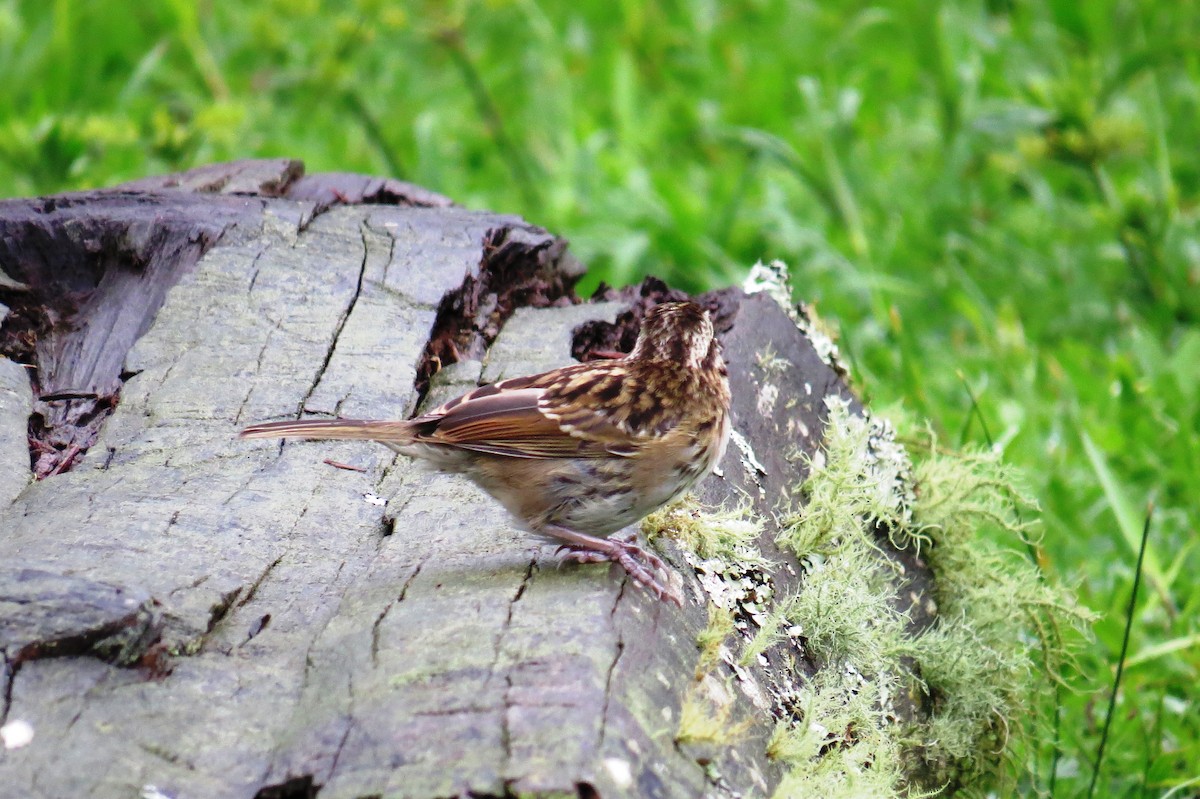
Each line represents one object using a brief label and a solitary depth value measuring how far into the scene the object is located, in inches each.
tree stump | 196.2
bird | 267.0
